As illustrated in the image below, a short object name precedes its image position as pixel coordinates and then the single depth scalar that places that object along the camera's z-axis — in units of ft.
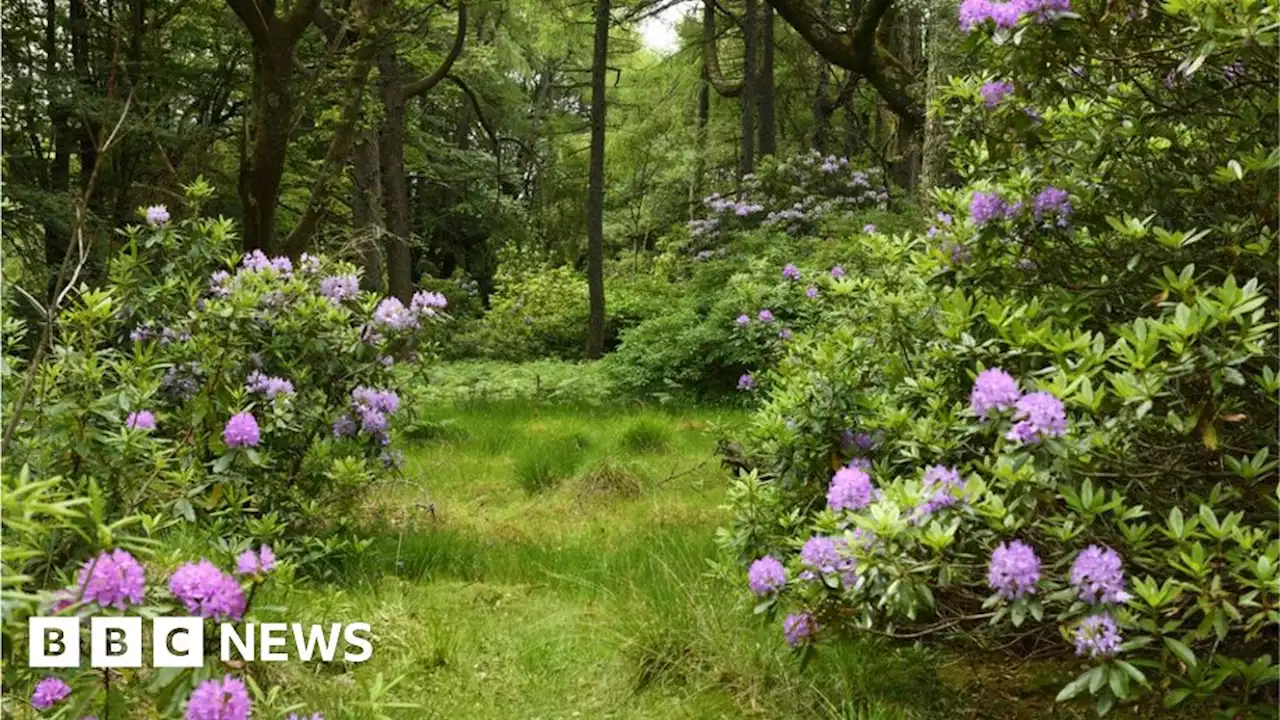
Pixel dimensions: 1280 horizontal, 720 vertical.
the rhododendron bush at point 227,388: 7.89
